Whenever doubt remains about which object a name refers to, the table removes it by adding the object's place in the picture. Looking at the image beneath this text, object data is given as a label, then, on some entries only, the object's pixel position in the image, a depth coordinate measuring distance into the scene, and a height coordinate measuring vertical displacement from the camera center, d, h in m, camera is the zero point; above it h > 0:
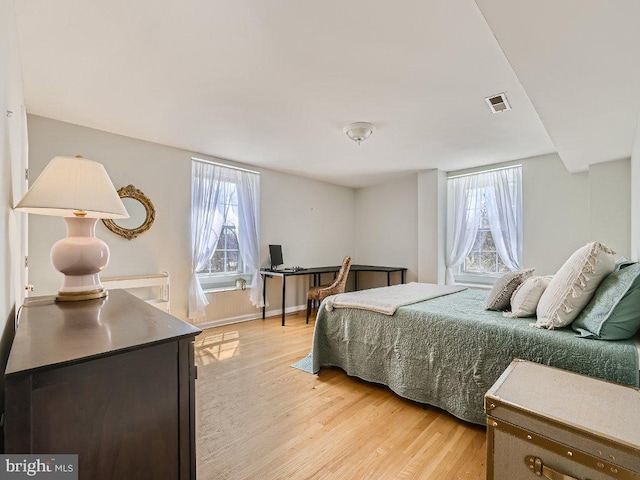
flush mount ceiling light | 2.97 +1.09
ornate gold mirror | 3.39 +0.30
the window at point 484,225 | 4.23 +0.20
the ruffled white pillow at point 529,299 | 2.03 -0.41
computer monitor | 4.74 -0.23
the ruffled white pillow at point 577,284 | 1.66 -0.25
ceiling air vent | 2.39 +1.11
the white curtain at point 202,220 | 3.94 +0.27
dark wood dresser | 0.62 -0.36
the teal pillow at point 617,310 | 1.48 -0.36
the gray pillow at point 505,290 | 2.25 -0.38
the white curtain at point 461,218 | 4.61 +0.33
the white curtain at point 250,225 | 4.49 +0.23
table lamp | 1.14 +0.13
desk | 4.39 -0.51
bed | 1.54 -0.71
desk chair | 4.36 -0.70
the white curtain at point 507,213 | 4.21 +0.35
